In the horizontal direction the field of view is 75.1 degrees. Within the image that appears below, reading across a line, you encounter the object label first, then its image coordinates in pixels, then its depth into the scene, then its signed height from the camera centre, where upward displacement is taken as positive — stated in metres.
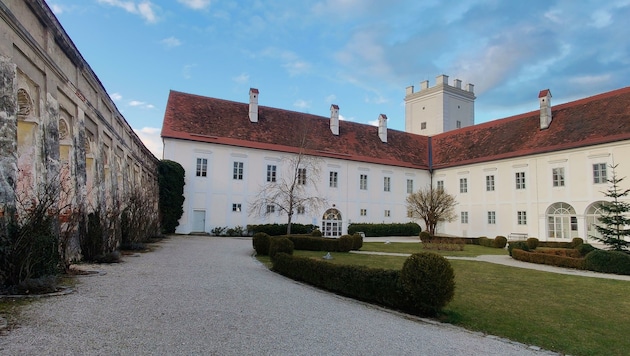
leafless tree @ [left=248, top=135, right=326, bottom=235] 32.46 +2.45
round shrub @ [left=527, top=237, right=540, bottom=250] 23.88 -1.24
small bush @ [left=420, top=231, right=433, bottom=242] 28.30 -1.12
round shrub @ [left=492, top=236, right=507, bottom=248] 26.98 -1.34
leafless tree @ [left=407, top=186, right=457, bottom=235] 32.47 +1.26
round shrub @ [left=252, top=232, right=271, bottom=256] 17.53 -1.12
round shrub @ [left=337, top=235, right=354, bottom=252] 20.16 -1.20
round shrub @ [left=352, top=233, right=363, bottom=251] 21.09 -1.14
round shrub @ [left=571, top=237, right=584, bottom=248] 23.98 -1.15
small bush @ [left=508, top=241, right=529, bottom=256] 20.52 -1.22
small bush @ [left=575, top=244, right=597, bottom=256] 19.19 -1.23
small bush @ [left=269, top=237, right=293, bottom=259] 14.25 -0.94
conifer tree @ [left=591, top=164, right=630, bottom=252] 17.92 -0.32
